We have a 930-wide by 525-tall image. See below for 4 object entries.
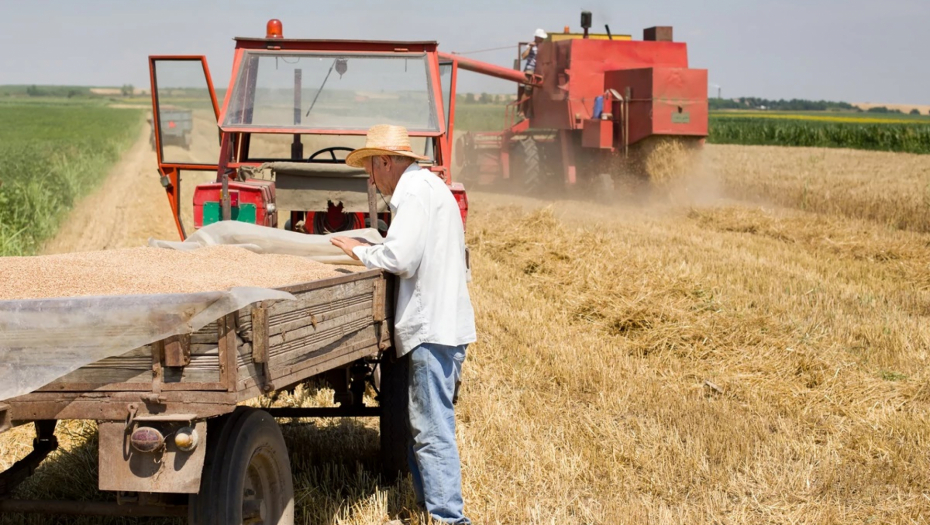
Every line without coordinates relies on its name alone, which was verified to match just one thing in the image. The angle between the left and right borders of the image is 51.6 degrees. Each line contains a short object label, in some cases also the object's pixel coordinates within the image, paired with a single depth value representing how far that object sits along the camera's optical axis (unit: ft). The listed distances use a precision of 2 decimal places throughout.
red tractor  19.43
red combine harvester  49.60
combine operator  59.98
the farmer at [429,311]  12.09
